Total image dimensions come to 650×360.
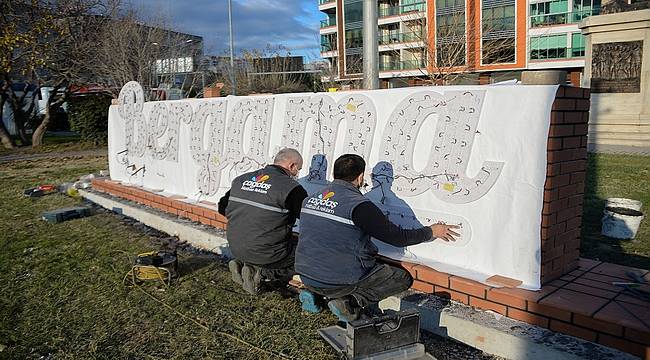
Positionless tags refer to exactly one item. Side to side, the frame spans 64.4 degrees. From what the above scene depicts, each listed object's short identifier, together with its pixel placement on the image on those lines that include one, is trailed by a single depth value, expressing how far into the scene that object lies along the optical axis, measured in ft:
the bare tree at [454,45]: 68.13
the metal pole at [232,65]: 91.10
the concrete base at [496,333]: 10.11
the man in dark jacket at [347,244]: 11.71
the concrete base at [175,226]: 20.10
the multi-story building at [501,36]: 142.20
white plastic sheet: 11.93
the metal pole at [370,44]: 20.31
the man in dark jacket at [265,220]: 14.38
